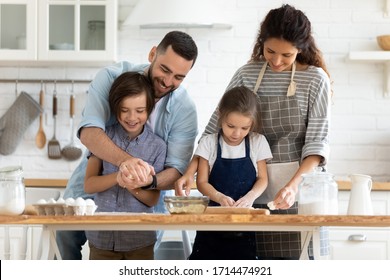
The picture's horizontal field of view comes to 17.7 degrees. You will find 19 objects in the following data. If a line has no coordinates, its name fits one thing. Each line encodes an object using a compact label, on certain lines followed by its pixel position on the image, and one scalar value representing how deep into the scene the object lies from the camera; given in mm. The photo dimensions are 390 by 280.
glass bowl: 3746
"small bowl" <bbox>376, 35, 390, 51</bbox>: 7532
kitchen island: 3612
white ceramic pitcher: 3965
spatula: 7815
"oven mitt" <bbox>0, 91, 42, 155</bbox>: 7855
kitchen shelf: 7497
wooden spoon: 7861
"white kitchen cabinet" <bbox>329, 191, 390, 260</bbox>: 6722
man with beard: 4547
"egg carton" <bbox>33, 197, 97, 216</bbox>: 3769
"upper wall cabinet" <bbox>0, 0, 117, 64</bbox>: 7566
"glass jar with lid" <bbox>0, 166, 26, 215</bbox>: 3737
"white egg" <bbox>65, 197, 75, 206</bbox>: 3774
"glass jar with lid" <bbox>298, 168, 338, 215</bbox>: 3870
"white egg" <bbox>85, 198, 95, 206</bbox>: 3789
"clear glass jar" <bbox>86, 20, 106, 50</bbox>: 7578
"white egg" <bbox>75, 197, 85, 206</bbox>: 3763
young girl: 4433
